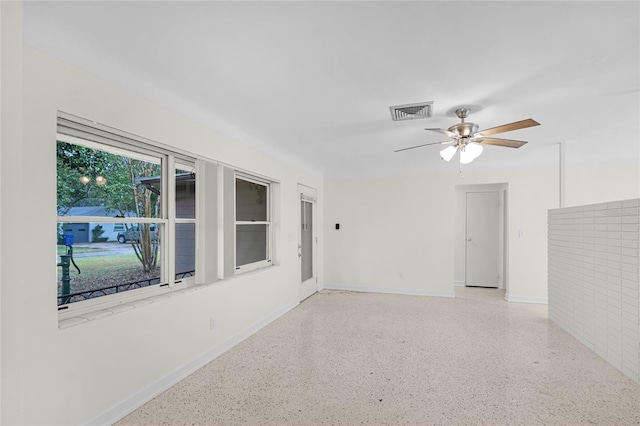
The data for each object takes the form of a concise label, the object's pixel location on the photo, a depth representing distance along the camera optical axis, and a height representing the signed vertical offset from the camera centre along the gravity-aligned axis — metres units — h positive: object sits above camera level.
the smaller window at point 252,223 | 3.97 -0.09
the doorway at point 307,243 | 5.54 -0.48
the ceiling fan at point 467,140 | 2.88 +0.72
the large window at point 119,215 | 2.05 +0.01
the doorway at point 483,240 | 6.53 -0.47
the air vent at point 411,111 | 2.71 +0.92
